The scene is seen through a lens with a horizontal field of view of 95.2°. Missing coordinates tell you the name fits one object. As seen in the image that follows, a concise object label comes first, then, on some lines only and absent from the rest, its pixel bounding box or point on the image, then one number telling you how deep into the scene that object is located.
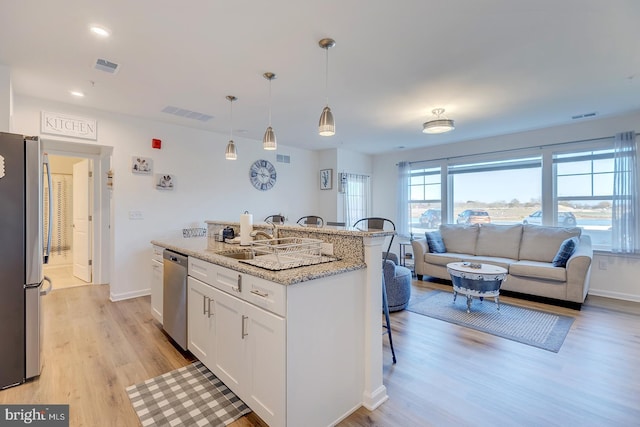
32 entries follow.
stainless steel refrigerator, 2.00
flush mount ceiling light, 3.62
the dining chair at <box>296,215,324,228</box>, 4.57
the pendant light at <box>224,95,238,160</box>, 3.42
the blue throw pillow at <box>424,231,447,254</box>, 5.02
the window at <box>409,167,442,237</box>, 6.04
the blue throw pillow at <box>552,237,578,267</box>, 3.73
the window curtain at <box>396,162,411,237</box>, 6.32
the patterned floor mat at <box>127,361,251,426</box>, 1.75
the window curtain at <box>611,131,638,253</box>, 3.90
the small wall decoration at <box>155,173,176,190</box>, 4.27
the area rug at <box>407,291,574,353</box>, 2.84
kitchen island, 1.50
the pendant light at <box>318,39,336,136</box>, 2.23
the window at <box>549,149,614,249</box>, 4.22
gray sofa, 3.64
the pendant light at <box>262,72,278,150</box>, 2.86
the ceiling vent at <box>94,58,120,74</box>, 2.54
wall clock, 5.39
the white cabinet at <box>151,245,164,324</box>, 2.92
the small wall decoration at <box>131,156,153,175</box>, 4.05
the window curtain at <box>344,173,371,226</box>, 6.48
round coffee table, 3.41
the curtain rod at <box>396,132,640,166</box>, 4.21
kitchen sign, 3.43
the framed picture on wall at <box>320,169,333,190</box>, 6.32
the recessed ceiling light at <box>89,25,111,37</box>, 2.09
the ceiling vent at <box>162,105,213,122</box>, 3.76
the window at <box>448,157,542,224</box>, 4.88
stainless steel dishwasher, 2.45
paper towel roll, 2.67
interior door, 4.88
